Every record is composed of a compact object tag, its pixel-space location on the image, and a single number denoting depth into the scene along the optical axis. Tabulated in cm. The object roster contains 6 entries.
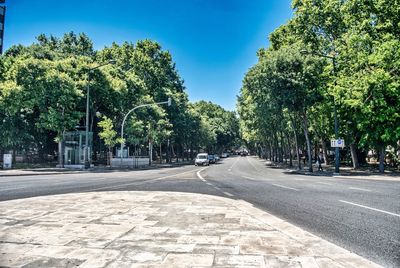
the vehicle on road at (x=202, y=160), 4856
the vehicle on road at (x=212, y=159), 6005
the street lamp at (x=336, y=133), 2742
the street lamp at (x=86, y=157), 3271
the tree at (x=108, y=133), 3647
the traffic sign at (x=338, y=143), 2677
